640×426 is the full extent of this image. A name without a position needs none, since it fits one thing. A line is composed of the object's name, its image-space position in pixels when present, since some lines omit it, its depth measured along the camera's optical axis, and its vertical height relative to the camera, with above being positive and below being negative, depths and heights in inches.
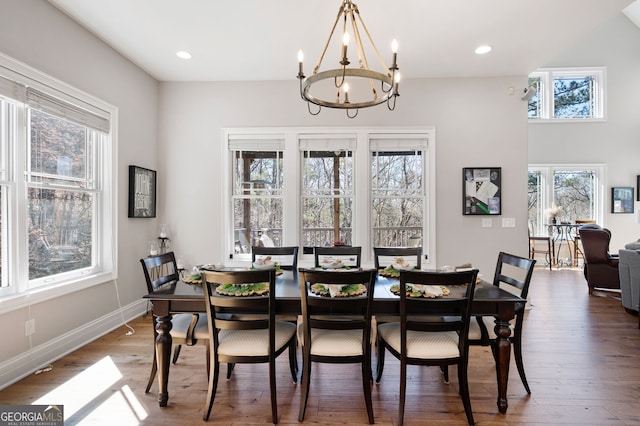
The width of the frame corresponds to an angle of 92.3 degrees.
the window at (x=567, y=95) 286.8 +110.9
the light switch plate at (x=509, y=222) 156.4 -5.2
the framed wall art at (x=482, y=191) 156.0 +10.6
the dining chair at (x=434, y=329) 66.7 -26.9
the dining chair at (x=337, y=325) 67.9 -26.3
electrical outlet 94.1 -35.8
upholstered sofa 144.5 -30.9
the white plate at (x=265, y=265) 99.1 -17.6
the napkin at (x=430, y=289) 73.2 -19.2
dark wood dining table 74.6 -24.1
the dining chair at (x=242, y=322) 69.4 -26.7
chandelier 73.6 +52.2
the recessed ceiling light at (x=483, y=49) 128.2 +69.1
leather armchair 180.2 -28.7
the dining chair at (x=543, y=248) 261.7 -31.6
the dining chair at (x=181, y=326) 81.7 -31.4
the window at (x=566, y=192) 283.3 +18.7
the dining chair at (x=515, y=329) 81.9 -31.6
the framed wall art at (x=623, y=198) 278.4 +12.7
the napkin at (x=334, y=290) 72.8 -18.9
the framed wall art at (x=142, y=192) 140.3 +9.3
